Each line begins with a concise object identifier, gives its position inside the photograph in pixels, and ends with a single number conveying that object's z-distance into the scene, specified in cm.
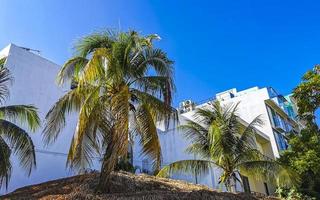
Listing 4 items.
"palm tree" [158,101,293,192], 1461
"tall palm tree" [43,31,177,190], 951
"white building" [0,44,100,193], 1584
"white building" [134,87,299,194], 2458
